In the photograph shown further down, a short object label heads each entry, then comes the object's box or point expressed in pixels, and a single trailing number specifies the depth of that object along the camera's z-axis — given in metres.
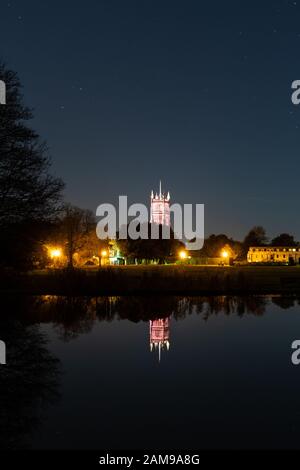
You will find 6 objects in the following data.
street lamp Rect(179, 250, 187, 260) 127.69
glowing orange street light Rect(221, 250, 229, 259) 122.97
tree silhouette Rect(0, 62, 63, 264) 22.55
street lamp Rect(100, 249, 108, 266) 90.36
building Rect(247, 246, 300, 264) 159.81
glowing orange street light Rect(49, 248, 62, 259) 66.21
